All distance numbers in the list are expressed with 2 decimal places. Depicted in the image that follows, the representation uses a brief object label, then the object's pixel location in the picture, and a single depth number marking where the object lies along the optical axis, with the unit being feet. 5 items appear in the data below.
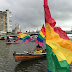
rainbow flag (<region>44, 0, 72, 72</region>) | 15.14
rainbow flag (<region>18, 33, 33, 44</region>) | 53.57
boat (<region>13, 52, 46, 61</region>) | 40.16
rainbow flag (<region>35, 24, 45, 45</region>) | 40.63
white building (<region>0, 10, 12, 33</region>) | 277.94
